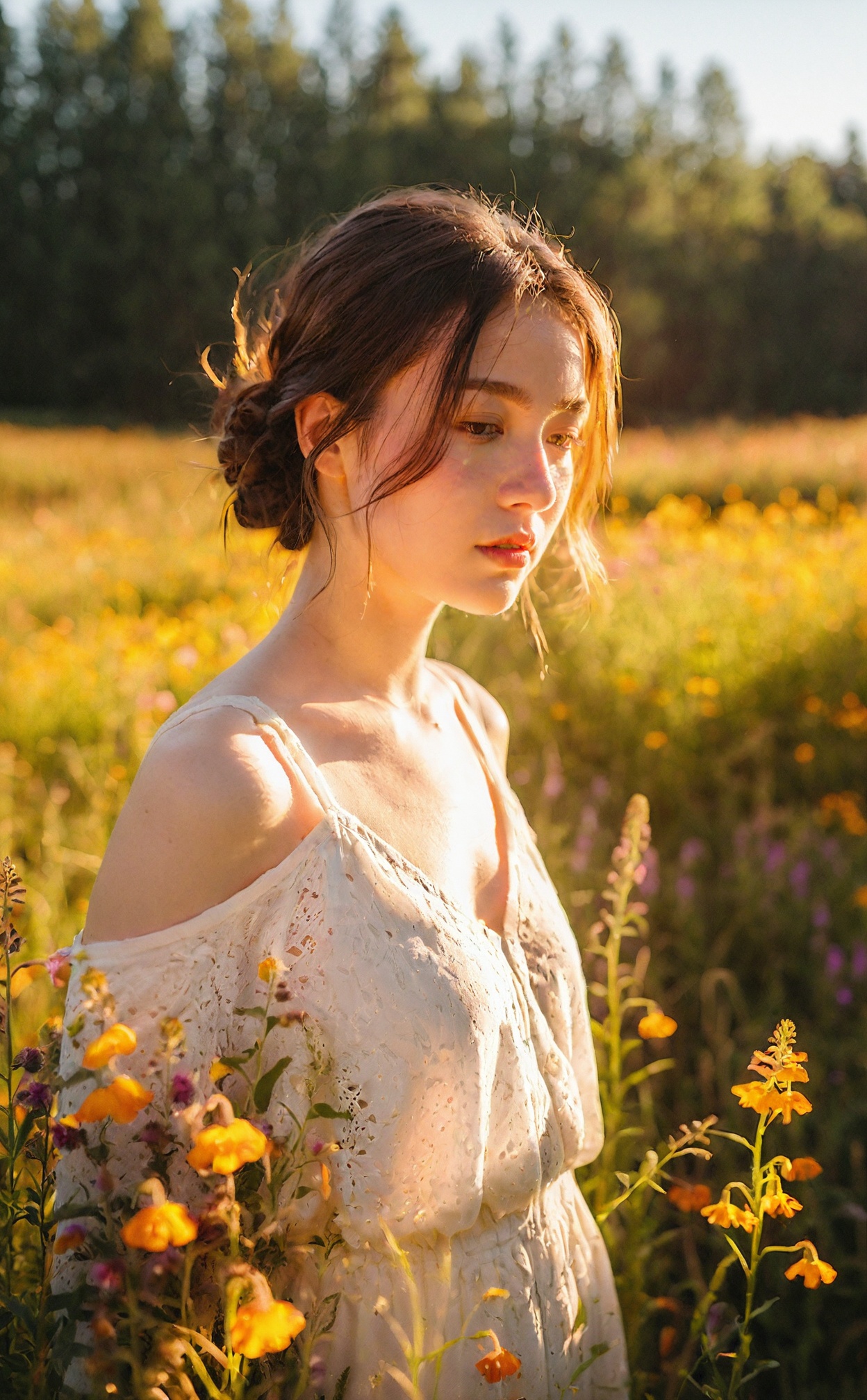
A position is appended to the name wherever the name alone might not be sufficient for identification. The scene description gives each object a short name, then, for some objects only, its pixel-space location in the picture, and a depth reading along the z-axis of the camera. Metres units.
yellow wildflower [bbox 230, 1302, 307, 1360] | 0.71
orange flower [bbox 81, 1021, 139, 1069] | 0.78
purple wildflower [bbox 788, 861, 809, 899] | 2.72
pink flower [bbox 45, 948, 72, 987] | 1.03
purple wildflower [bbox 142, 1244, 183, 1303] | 0.75
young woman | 1.03
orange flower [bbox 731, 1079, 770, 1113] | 0.92
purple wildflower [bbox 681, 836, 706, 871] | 2.86
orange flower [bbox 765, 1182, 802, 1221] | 0.94
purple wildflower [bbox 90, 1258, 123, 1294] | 0.75
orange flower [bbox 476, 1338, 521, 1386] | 0.95
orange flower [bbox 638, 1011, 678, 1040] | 1.25
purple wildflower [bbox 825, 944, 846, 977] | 2.41
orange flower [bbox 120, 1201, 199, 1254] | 0.72
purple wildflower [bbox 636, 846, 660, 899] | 2.52
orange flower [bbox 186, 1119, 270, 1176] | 0.75
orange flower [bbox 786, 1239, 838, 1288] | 0.92
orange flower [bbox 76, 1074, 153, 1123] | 0.78
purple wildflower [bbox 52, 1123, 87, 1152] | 0.87
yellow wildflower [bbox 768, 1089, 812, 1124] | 0.91
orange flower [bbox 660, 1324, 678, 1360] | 1.57
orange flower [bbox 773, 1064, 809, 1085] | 0.92
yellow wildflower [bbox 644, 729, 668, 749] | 3.32
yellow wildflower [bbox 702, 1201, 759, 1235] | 0.94
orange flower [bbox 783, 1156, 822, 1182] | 1.07
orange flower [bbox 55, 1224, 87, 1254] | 0.83
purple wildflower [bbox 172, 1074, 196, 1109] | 0.85
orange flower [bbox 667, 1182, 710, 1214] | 1.36
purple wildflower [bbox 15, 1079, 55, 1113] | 0.92
